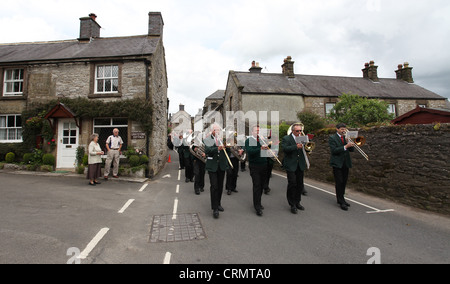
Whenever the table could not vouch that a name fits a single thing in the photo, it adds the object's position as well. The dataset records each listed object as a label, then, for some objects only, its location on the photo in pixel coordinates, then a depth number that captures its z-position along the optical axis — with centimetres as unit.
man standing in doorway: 929
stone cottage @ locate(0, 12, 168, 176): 1084
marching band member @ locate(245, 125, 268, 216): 530
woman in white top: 843
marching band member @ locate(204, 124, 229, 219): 520
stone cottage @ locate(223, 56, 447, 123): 1945
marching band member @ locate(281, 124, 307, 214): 552
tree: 1473
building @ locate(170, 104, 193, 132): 5614
